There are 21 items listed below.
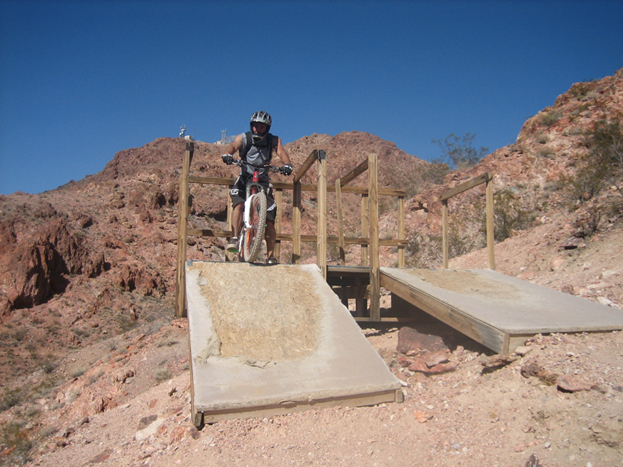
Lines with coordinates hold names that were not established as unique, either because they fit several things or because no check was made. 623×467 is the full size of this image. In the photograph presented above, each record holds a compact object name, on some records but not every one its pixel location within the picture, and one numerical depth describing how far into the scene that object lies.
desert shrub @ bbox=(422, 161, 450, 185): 27.77
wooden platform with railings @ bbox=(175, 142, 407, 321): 5.24
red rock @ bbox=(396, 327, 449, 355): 4.41
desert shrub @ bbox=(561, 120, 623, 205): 11.98
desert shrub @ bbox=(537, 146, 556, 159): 18.22
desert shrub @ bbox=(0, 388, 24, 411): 7.21
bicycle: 4.88
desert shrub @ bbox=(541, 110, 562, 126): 20.12
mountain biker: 5.28
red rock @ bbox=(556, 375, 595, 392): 2.84
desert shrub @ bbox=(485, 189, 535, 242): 13.87
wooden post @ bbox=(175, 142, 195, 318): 5.26
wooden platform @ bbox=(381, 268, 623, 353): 3.63
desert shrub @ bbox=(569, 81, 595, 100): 20.73
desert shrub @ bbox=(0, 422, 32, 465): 4.14
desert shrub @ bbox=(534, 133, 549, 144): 19.00
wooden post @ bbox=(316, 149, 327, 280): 5.17
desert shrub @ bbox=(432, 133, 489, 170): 27.78
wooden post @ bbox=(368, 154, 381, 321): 5.46
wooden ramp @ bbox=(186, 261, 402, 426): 2.93
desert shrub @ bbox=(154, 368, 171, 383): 5.39
